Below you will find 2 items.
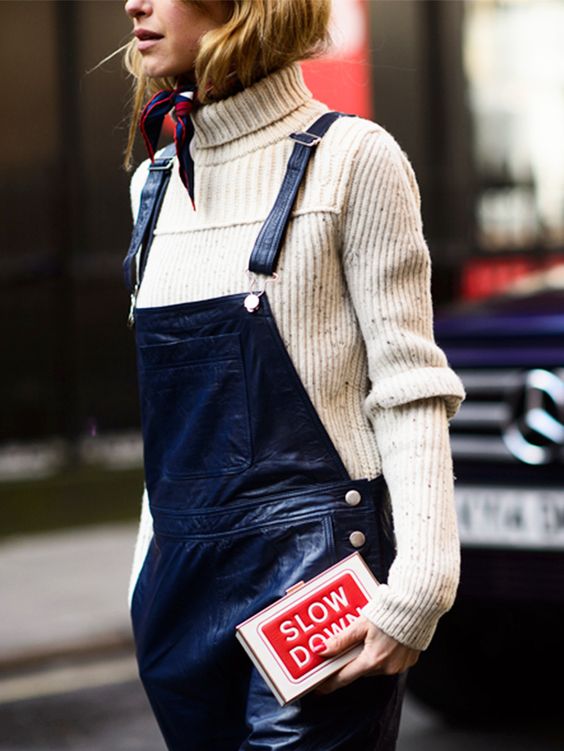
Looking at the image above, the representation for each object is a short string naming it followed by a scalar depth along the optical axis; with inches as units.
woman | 129.7
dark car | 210.7
